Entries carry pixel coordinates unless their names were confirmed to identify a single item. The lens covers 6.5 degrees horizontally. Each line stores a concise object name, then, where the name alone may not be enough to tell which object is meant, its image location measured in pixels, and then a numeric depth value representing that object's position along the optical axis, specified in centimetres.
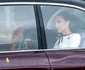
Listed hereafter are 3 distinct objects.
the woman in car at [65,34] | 873
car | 845
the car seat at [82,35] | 878
